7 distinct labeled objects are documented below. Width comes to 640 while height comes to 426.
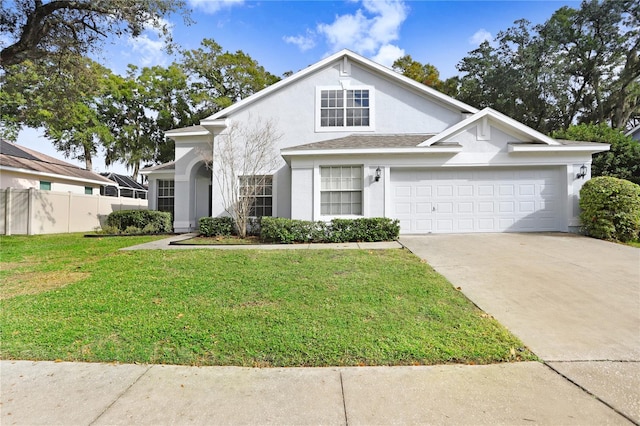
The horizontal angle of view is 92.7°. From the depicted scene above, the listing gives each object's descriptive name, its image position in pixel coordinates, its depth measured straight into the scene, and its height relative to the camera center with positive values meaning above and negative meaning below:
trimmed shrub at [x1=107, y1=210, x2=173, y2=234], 13.19 -0.05
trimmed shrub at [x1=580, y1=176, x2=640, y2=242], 9.22 +0.35
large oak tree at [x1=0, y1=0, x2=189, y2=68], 11.88 +8.12
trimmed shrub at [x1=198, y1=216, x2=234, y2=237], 11.45 -0.28
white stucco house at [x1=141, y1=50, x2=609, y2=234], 10.67 +1.53
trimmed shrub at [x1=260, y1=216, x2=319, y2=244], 9.83 -0.35
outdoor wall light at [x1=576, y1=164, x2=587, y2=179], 10.57 +1.68
